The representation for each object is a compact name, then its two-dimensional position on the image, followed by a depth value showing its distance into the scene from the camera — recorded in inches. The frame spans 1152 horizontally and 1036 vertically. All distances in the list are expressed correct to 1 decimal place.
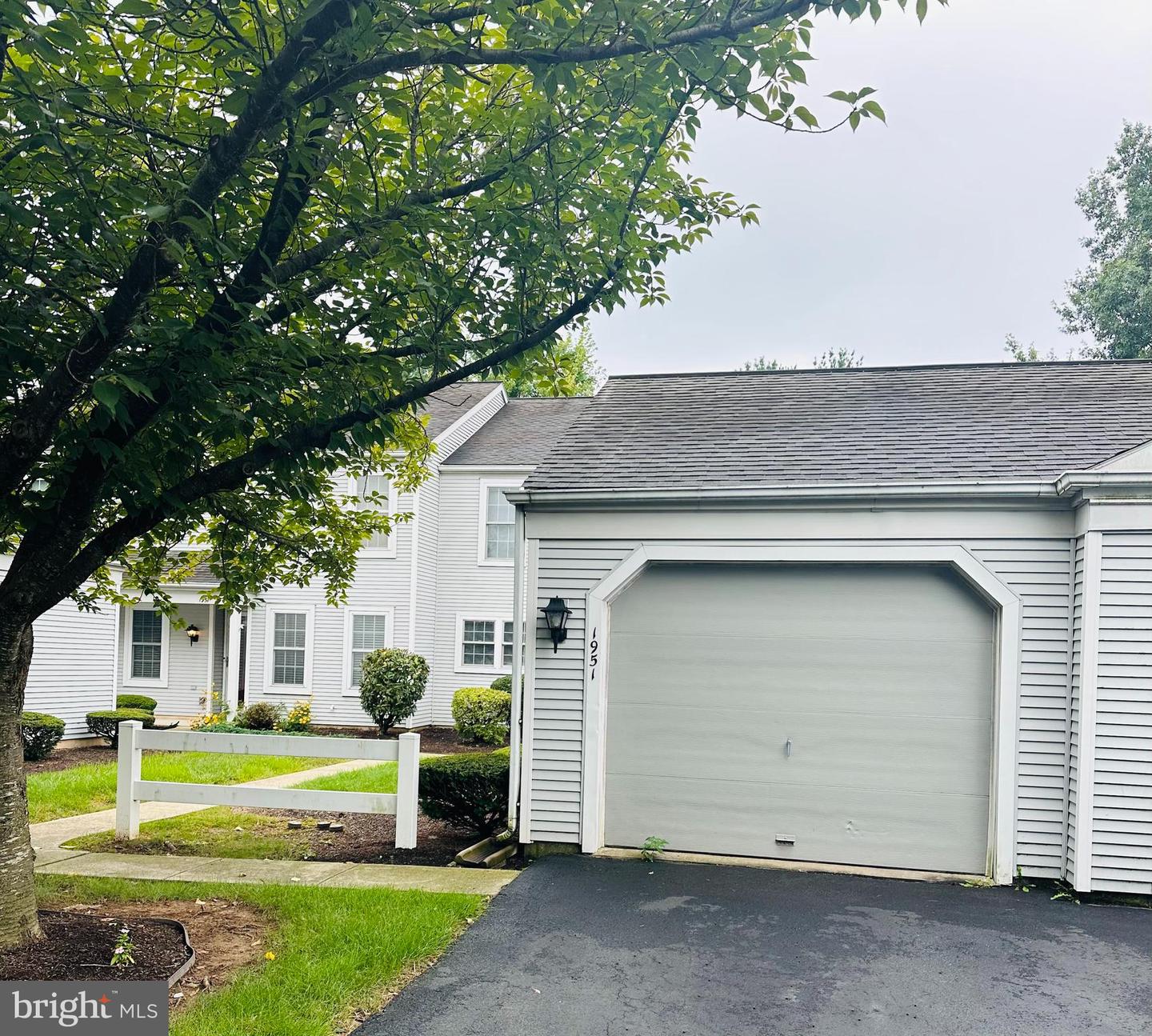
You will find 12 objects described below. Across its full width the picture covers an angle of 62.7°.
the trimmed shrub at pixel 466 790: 332.5
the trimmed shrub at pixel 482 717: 658.8
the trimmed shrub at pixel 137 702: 709.9
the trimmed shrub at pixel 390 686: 683.4
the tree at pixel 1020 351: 1236.5
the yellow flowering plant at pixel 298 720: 698.8
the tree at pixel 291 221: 166.4
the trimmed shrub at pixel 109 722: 644.1
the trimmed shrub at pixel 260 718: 685.9
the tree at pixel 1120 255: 1005.8
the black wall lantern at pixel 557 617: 321.4
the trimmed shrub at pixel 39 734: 554.9
